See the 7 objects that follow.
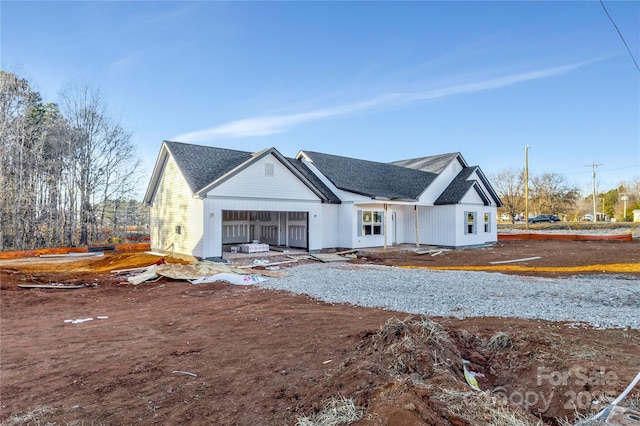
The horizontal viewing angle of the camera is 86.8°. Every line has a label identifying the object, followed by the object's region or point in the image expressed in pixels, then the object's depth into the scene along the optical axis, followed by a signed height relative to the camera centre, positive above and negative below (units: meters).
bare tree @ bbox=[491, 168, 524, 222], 54.97 +5.08
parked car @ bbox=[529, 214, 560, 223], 50.00 +0.19
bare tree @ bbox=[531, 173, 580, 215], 56.25 +4.27
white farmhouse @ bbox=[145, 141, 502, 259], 15.38 +1.09
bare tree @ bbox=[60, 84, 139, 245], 23.77 +4.99
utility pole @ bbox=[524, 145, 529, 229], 38.31 +7.22
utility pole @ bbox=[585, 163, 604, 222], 56.31 +8.49
